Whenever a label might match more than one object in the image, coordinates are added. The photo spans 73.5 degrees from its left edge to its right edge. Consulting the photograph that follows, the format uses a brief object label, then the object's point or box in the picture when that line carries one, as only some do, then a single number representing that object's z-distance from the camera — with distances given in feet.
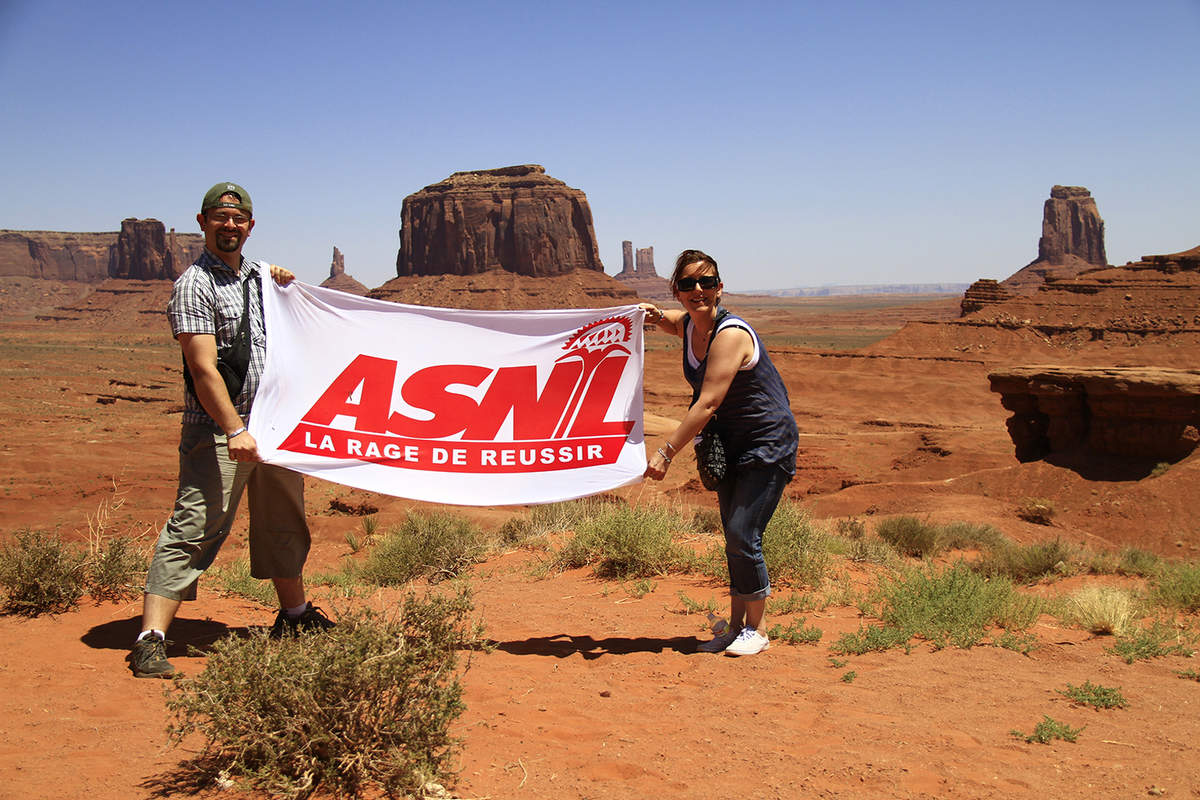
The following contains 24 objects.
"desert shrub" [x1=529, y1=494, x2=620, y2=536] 26.51
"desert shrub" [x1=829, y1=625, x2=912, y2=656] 13.35
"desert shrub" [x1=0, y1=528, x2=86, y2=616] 14.16
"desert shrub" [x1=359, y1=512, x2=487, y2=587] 21.08
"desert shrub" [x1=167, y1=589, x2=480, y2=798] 8.16
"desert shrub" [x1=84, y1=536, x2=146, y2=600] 15.10
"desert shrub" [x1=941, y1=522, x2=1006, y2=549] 31.30
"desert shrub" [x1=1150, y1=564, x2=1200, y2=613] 18.29
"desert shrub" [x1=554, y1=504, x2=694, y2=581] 19.21
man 11.87
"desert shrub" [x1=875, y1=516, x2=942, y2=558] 29.53
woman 12.49
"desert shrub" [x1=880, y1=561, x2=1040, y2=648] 14.11
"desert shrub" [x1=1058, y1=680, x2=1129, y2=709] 11.24
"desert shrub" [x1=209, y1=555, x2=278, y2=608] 16.84
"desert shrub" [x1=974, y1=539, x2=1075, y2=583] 24.47
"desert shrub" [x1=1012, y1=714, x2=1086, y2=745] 9.93
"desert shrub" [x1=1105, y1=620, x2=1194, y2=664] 13.78
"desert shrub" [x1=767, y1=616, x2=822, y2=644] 14.02
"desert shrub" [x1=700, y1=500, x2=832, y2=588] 18.10
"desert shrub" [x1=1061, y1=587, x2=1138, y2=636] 15.37
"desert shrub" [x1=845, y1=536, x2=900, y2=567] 22.13
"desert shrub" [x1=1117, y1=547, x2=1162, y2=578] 26.32
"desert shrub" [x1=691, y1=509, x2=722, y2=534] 26.94
